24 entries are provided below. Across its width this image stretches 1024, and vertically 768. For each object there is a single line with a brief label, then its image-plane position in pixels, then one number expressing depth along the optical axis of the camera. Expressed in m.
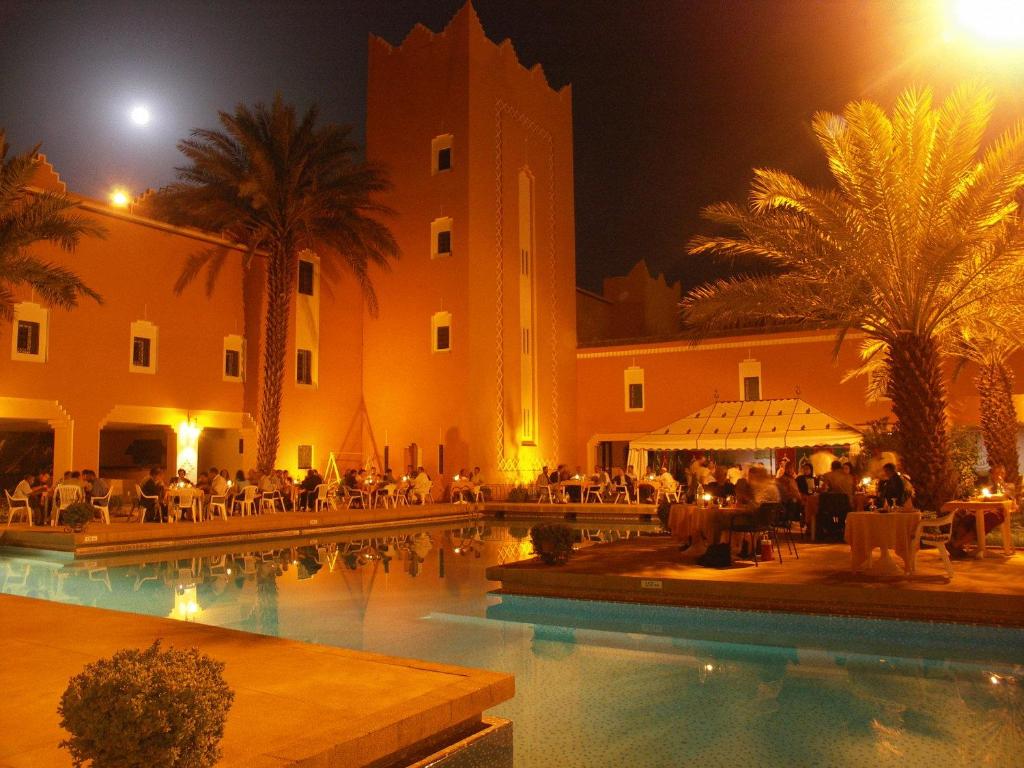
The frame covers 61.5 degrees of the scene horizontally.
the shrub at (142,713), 2.84
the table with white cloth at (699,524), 9.89
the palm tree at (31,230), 14.74
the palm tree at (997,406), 16.52
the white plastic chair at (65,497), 15.55
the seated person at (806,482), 14.02
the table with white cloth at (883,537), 8.91
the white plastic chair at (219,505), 17.05
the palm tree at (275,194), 20.12
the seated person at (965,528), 10.35
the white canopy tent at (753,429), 17.22
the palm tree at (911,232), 10.48
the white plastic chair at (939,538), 8.55
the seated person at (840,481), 12.56
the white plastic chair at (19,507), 15.59
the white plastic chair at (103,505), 15.42
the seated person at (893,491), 9.38
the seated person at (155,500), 16.03
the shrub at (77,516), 13.43
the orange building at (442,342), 21.00
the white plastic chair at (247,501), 17.80
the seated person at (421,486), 21.14
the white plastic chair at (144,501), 16.02
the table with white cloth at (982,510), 9.95
